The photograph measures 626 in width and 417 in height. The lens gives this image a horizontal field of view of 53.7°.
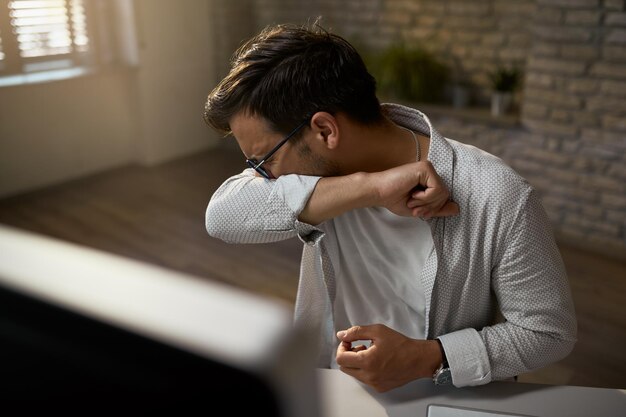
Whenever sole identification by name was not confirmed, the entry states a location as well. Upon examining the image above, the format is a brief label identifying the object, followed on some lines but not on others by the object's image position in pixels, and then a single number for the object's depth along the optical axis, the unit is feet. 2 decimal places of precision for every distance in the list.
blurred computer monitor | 0.55
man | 3.13
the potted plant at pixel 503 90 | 12.01
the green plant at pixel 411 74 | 13.17
